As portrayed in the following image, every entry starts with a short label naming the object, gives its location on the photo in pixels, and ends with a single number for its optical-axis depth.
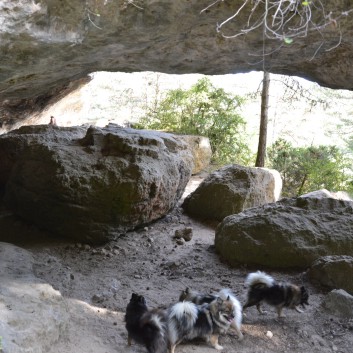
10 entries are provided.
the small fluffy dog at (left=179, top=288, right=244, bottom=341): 4.61
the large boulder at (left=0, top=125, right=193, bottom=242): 6.77
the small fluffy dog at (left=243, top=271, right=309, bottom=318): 5.11
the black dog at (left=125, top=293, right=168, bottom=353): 4.04
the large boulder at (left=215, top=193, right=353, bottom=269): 6.72
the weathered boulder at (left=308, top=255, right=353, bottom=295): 5.86
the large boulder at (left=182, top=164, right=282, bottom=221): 9.34
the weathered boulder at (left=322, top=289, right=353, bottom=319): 5.33
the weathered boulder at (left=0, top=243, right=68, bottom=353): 3.49
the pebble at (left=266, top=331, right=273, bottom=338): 4.82
